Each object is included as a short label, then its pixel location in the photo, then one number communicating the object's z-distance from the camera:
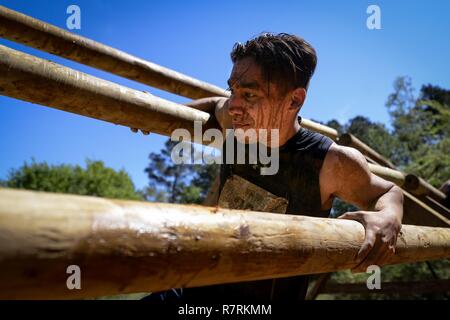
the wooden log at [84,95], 1.58
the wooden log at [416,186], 3.49
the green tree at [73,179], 30.95
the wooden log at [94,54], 2.26
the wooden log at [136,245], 0.53
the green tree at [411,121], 21.02
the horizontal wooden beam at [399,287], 4.72
